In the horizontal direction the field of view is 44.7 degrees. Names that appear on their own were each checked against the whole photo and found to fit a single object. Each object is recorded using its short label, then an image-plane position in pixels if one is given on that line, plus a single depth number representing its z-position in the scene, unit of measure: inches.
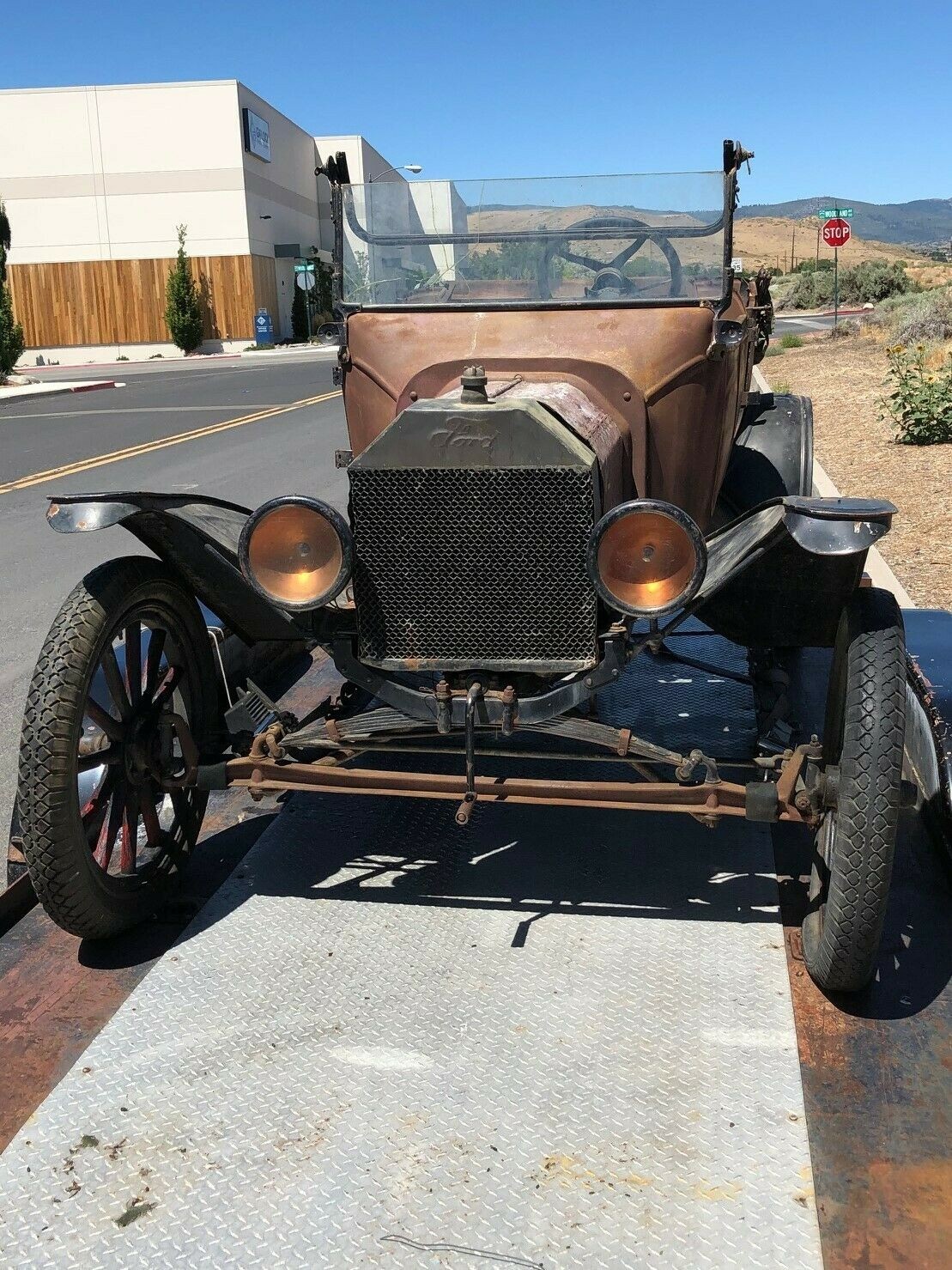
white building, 1494.8
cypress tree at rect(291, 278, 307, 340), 1712.6
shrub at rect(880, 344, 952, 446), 438.6
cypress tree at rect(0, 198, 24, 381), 1067.3
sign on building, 1512.1
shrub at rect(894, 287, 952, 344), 786.8
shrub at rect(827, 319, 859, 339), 1029.8
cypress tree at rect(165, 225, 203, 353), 1488.7
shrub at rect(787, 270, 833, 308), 1832.8
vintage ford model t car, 109.0
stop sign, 1015.6
